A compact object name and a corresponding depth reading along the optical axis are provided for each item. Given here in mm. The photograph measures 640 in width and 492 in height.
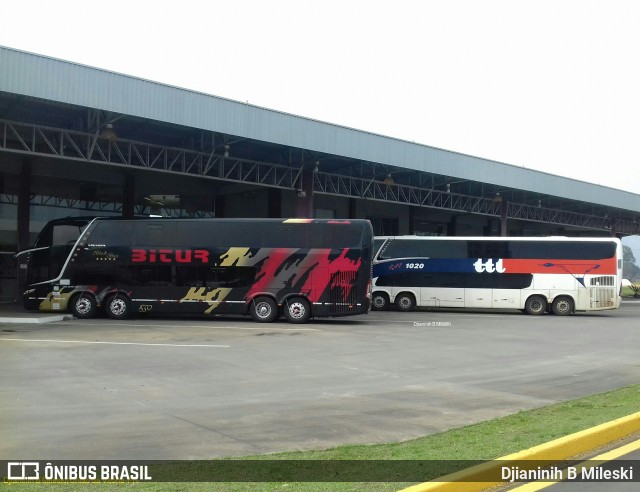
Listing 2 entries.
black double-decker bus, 20875
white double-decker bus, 26625
